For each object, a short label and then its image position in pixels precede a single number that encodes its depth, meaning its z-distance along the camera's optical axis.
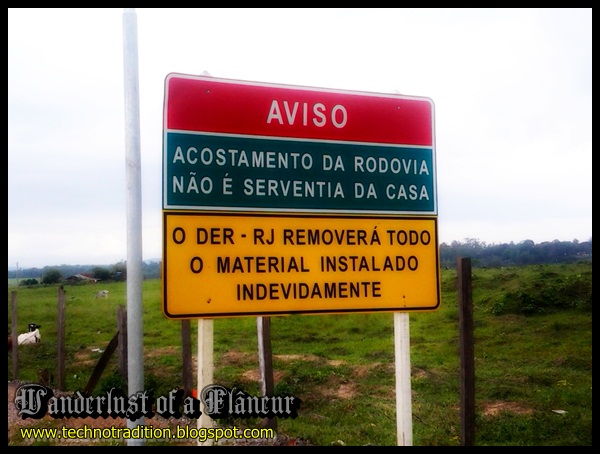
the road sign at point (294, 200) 3.23
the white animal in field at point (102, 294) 22.91
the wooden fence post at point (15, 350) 10.30
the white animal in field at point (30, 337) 14.07
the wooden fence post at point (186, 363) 7.01
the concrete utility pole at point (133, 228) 2.79
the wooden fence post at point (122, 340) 7.89
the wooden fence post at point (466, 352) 5.07
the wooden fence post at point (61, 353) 8.96
